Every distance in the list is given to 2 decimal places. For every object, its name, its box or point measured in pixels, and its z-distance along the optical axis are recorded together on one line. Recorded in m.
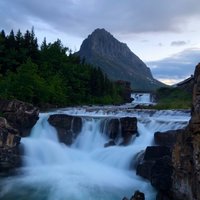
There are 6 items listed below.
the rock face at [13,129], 16.00
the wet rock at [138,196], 10.05
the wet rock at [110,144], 18.55
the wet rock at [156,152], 14.09
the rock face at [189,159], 9.28
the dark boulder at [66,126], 19.85
